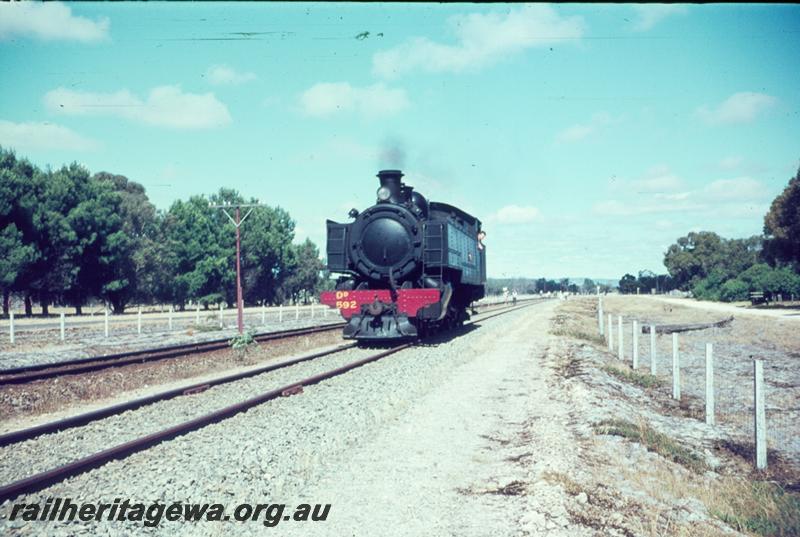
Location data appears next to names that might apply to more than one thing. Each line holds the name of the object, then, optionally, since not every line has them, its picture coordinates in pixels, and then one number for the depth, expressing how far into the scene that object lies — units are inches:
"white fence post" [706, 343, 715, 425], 345.4
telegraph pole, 1035.9
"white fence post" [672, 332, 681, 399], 422.9
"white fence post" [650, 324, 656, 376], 522.9
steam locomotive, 660.1
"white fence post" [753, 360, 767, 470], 266.0
